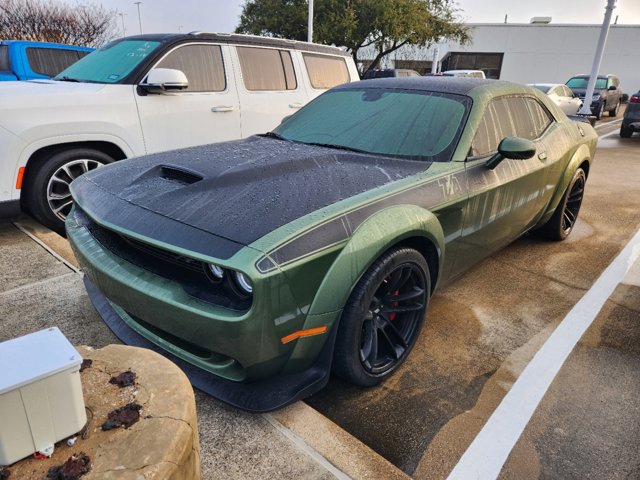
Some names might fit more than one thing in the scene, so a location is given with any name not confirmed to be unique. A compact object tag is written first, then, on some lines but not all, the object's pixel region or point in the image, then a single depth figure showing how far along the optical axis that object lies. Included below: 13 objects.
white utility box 1.08
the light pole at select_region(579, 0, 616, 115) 13.55
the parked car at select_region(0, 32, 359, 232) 3.79
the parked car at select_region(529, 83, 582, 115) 13.93
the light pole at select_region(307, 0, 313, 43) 18.09
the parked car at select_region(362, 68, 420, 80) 15.29
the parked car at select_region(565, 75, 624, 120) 16.95
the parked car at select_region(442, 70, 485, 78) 17.03
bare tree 18.16
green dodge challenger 1.86
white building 33.62
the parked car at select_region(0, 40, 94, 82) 7.89
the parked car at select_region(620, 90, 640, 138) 12.27
